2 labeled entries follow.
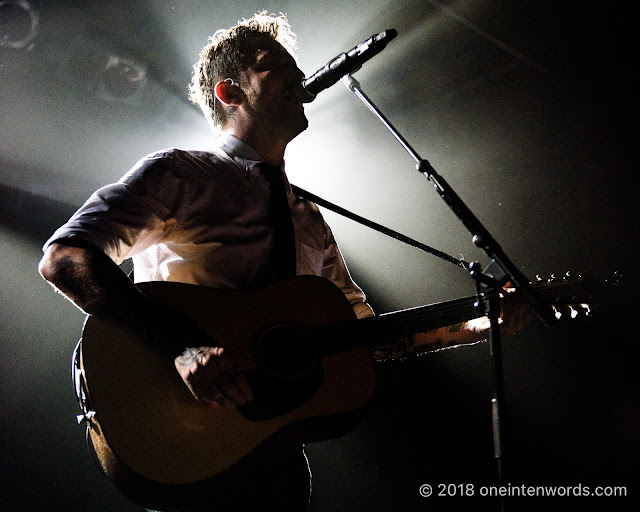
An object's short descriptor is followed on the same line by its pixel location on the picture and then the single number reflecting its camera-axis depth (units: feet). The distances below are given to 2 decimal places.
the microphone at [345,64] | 5.70
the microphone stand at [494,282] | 4.53
